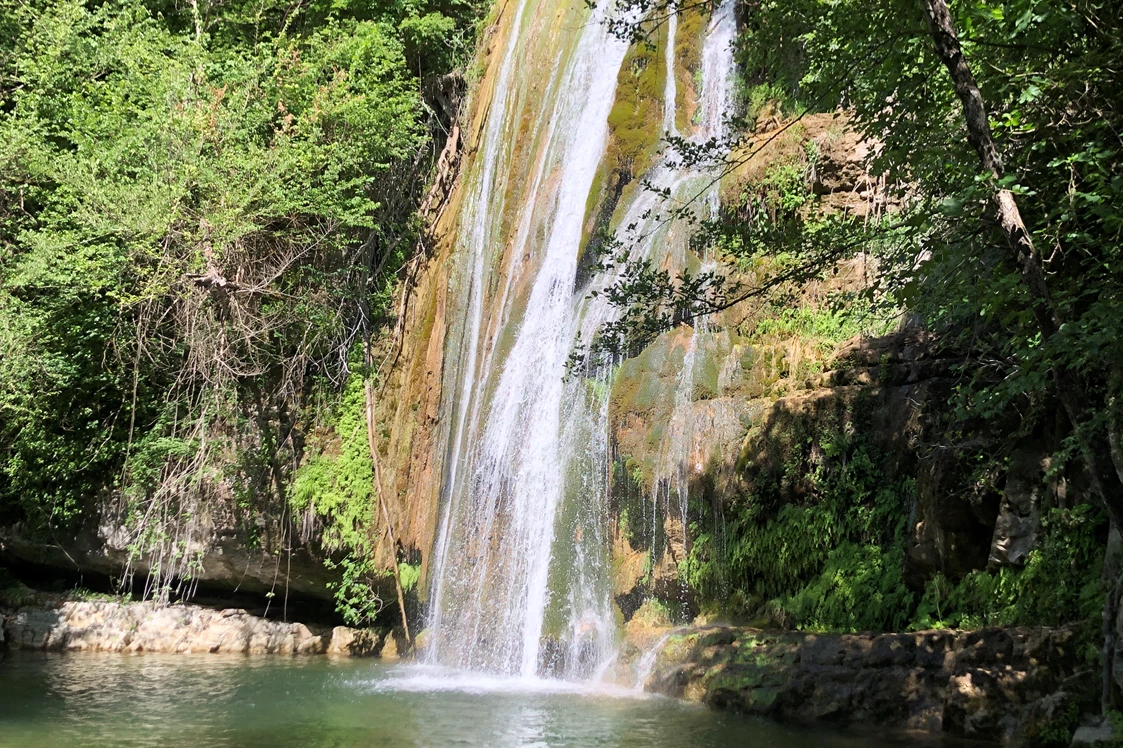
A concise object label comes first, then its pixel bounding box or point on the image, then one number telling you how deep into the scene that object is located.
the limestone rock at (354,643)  13.34
